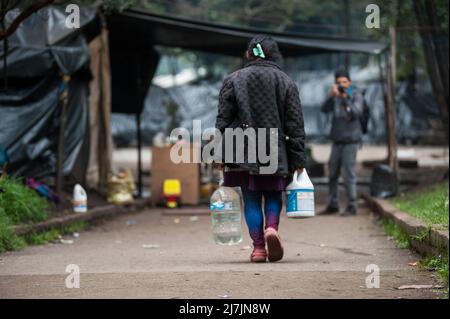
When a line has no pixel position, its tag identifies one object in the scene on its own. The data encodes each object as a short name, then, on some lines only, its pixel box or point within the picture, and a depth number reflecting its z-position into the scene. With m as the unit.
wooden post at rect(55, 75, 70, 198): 13.47
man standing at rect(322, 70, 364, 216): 14.38
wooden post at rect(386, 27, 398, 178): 15.49
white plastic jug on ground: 13.48
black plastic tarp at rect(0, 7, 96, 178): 13.34
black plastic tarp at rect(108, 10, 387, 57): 15.42
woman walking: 8.27
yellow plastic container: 16.83
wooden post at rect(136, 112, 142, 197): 17.80
